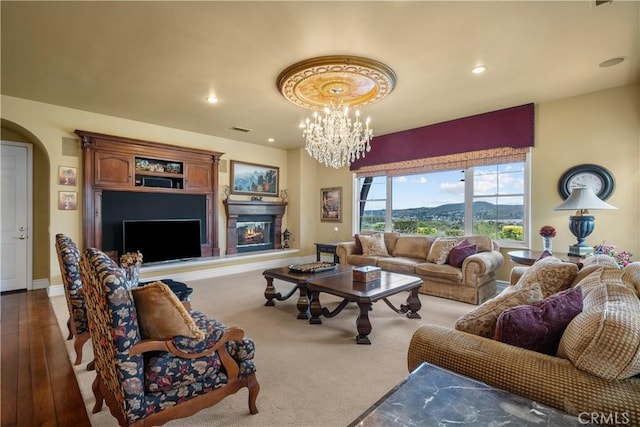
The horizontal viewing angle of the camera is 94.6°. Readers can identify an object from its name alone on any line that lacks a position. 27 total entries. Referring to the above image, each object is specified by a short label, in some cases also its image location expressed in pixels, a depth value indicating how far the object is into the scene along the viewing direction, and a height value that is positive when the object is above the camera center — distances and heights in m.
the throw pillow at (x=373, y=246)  5.56 -0.66
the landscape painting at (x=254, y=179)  6.63 +0.78
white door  4.65 -0.10
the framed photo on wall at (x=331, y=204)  7.20 +0.18
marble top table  0.91 -0.65
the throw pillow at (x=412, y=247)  5.27 -0.65
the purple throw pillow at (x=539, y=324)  1.37 -0.53
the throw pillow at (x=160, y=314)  1.46 -0.52
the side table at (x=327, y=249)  6.41 -0.84
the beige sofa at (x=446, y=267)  4.11 -0.87
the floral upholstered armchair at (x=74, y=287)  2.28 -0.60
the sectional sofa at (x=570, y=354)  1.04 -0.62
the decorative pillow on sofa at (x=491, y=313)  1.57 -0.56
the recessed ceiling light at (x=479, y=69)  3.25 +1.59
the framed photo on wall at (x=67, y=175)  4.50 +0.57
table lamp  3.36 -0.06
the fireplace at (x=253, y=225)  6.48 -0.32
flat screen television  5.00 -0.48
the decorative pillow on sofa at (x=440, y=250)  4.66 -0.62
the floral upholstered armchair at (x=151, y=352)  1.38 -0.74
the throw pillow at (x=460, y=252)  4.40 -0.62
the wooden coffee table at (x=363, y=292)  2.93 -0.85
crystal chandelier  3.89 +1.03
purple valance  4.52 +1.31
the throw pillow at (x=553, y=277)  2.16 -0.49
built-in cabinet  4.68 +0.65
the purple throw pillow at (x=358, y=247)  5.79 -0.70
